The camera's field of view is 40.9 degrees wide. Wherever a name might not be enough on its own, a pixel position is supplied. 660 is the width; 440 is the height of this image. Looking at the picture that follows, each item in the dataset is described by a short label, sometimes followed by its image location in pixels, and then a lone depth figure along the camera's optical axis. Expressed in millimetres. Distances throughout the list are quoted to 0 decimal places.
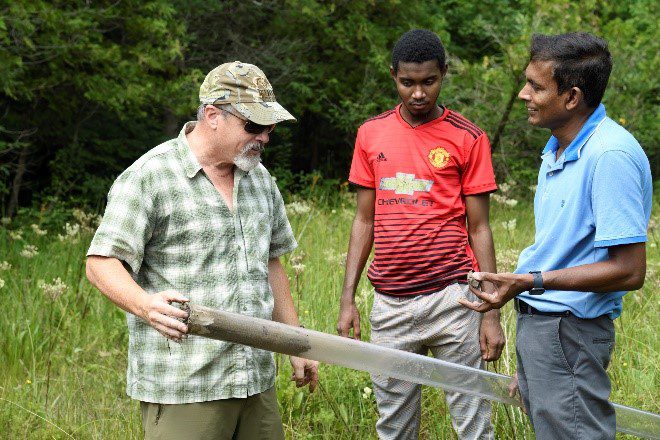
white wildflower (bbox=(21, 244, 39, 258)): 6145
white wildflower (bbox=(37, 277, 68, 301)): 4727
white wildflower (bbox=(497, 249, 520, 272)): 5140
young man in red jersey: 3656
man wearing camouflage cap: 2828
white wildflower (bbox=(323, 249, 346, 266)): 5996
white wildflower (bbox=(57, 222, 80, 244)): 6641
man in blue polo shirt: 2699
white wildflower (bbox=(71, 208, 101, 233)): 7281
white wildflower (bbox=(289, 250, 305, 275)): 4879
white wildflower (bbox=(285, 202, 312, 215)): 6711
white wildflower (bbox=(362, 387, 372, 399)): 4566
